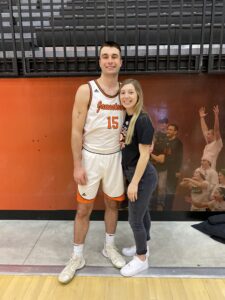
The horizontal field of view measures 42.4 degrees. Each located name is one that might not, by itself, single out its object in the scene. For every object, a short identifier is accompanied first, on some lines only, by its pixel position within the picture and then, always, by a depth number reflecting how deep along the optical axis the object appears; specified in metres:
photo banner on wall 2.74
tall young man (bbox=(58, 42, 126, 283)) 2.01
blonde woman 1.92
